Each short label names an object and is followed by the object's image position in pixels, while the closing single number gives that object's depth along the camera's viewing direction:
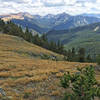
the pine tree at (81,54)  70.62
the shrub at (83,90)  9.58
